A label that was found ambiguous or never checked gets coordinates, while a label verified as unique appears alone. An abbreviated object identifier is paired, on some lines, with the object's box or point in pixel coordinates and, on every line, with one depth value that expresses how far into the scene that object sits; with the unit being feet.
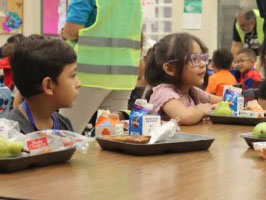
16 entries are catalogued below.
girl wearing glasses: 9.34
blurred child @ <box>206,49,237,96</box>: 20.14
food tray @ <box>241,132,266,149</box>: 6.82
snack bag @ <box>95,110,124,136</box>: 7.07
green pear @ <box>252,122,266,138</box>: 6.85
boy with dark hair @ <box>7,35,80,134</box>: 7.28
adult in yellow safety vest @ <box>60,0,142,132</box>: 11.86
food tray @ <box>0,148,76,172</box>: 5.52
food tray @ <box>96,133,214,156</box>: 6.32
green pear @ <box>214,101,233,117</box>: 8.92
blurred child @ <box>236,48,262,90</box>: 20.35
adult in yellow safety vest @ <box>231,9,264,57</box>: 22.13
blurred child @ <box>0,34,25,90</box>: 16.29
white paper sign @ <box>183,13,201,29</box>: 24.90
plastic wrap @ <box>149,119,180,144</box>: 6.52
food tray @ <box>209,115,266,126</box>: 8.77
